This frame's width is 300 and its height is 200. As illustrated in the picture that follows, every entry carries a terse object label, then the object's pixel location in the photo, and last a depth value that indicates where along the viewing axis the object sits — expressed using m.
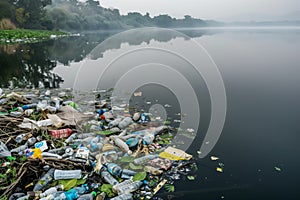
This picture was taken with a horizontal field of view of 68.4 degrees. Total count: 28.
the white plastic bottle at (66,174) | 2.23
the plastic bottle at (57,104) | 3.86
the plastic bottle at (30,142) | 2.80
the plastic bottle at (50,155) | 2.54
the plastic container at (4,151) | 2.49
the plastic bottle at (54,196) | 1.95
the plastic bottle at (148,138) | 2.96
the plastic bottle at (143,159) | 2.59
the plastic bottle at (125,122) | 3.44
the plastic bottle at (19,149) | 2.63
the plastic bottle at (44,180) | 2.12
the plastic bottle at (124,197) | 2.01
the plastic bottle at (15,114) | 3.37
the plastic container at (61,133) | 3.03
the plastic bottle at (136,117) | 3.72
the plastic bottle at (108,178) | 2.22
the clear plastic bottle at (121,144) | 2.81
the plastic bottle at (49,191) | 2.01
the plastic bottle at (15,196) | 1.99
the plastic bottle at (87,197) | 1.99
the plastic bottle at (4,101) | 3.84
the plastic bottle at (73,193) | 1.98
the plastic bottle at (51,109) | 3.67
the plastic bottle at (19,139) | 2.80
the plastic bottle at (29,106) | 3.77
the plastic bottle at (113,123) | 3.47
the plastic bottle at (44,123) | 3.14
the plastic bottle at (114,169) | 2.35
